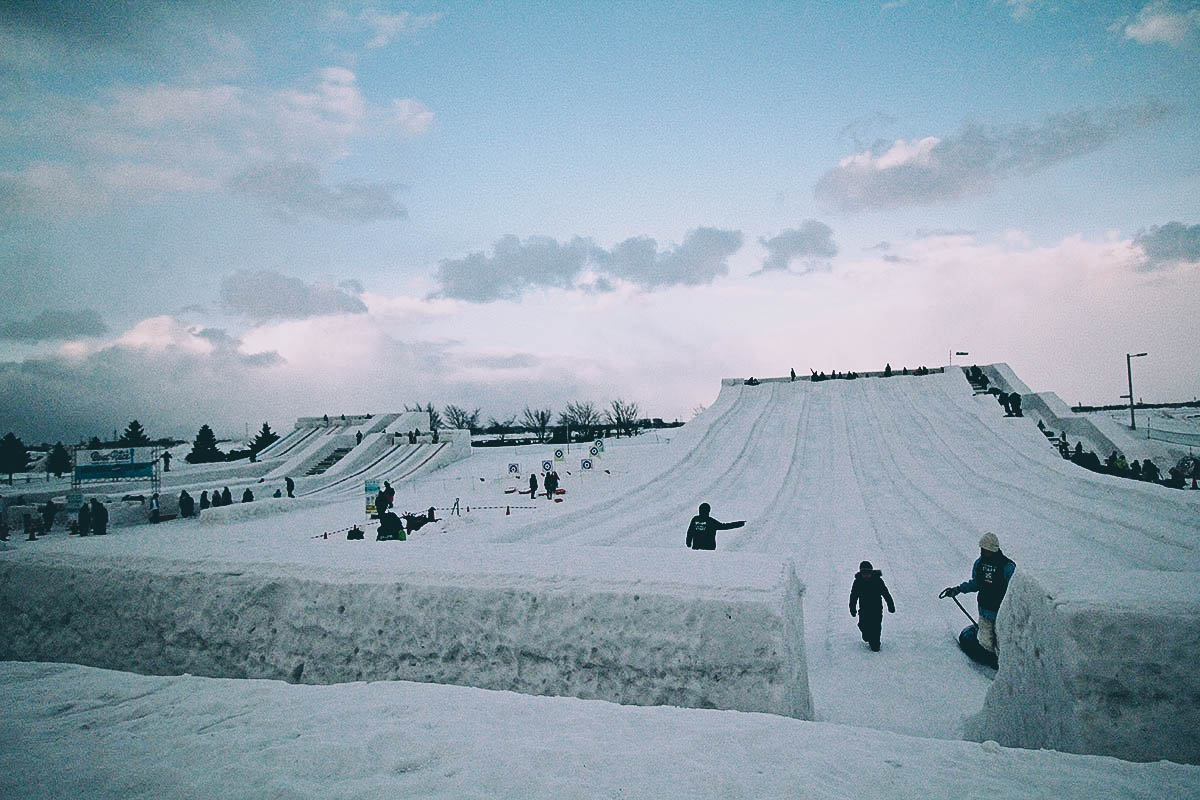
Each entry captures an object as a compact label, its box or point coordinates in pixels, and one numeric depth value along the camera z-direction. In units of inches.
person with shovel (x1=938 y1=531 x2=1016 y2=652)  259.8
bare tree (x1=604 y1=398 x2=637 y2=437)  3663.9
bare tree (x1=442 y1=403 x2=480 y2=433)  3861.2
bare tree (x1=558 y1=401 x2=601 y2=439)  3506.2
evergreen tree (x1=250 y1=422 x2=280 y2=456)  1908.6
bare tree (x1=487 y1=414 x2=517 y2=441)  3255.4
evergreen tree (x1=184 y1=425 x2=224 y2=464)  1722.4
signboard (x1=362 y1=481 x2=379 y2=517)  749.3
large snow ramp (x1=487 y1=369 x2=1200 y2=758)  270.1
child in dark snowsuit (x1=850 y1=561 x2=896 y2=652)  305.7
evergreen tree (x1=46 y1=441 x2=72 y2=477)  1461.5
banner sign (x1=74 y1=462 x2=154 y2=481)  892.0
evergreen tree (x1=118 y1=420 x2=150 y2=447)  1962.4
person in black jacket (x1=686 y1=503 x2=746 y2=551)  355.6
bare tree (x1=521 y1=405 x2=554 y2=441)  3517.0
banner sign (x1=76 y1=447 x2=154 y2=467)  902.4
